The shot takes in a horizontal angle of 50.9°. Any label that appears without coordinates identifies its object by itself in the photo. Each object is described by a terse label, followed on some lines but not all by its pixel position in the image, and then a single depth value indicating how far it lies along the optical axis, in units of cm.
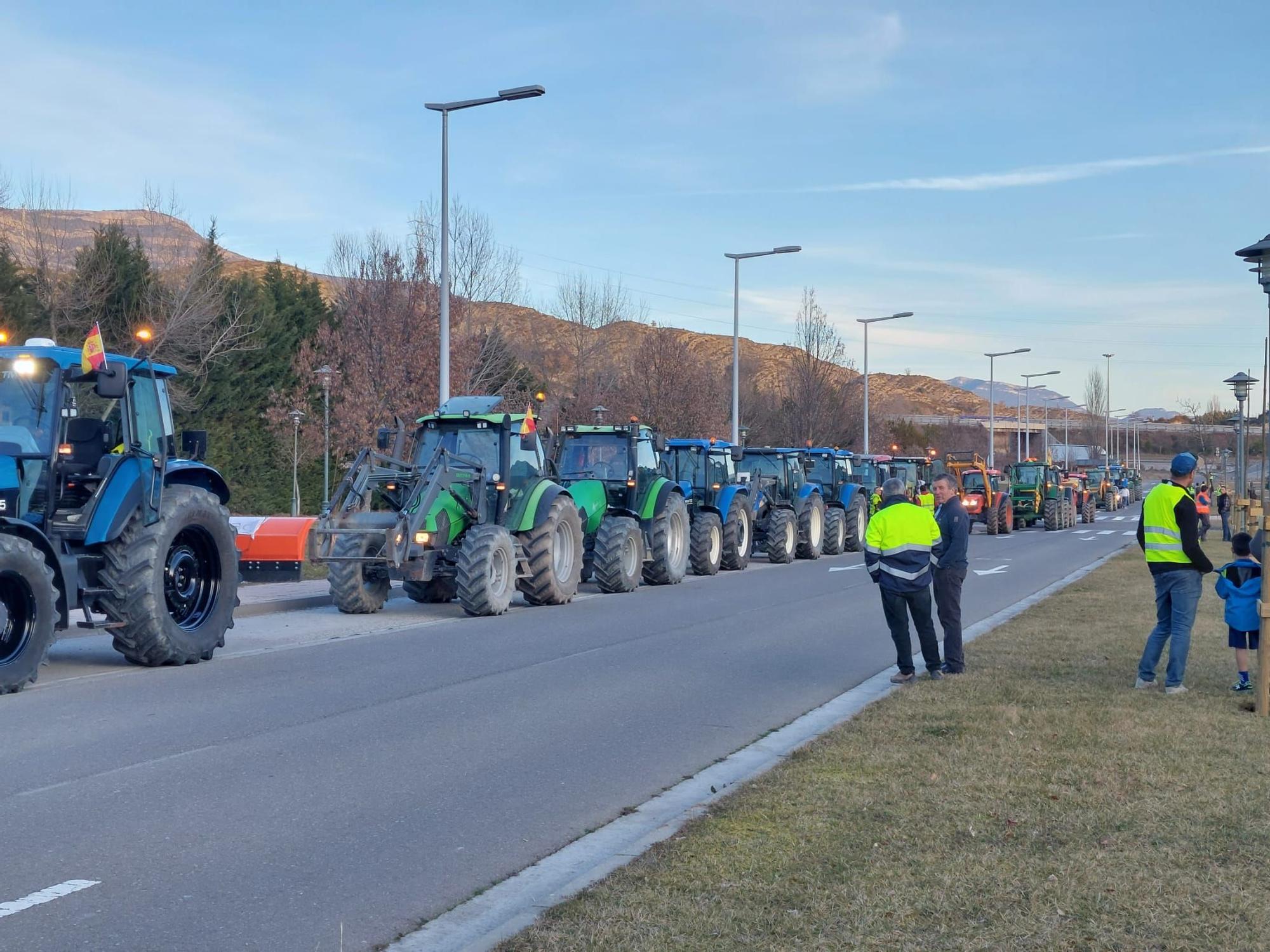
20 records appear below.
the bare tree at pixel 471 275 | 3719
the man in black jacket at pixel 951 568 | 1136
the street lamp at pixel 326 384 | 2864
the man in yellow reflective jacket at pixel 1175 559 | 993
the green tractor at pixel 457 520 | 1563
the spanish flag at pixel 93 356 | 1094
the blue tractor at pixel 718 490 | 2530
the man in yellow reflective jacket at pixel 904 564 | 1105
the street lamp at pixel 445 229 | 2125
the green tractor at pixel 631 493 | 2045
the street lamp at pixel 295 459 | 3204
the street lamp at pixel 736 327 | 3438
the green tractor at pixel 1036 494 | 4534
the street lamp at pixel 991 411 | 5678
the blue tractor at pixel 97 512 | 1044
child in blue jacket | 993
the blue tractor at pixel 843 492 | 3244
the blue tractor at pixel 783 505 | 2792
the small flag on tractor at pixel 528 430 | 1702
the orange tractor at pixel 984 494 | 4069
